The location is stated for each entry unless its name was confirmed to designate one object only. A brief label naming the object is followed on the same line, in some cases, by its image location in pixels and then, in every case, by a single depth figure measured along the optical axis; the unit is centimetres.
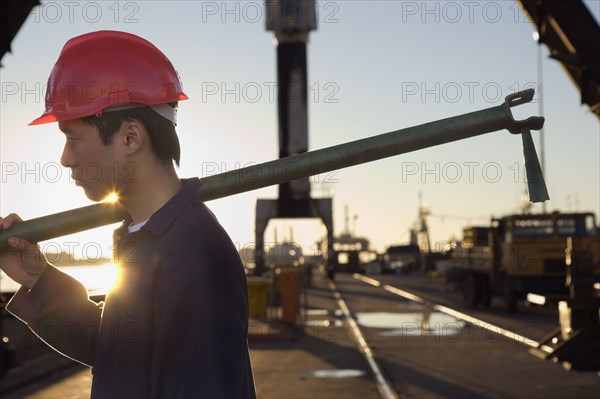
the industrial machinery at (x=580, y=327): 1145
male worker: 190
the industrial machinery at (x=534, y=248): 2928
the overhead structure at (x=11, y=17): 800
